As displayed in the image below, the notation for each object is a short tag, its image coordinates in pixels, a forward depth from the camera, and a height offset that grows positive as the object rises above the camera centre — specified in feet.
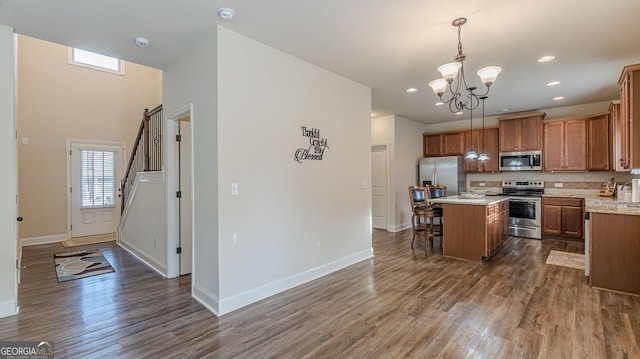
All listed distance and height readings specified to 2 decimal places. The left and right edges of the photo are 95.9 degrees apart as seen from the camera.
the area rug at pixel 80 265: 13.02 -4.17
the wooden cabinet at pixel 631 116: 10.39 +2.22
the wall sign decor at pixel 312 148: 11.99 +1.36
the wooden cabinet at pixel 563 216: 18.33 -2.61
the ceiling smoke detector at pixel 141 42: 9.95 +4.88
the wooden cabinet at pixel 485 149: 22.59 +2.28
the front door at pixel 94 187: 20.59 -0.43
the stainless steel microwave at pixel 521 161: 20.45 +1.17
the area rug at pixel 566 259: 13.93 -4.25
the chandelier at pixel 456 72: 9.03 +3.37
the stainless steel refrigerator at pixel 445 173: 22.65 +0.38
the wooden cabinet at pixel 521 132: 20.44 +3.26
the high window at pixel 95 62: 20.46 +8.87
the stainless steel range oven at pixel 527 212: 19.40 -2.44
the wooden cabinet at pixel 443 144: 24.20 +2.92
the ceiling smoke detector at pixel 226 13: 8.32 +4.91
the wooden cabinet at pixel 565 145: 19.06 +2.11
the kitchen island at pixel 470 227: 14.39 -2.60
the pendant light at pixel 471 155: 18.16 +1.40
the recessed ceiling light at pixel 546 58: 11.78 +4.92
